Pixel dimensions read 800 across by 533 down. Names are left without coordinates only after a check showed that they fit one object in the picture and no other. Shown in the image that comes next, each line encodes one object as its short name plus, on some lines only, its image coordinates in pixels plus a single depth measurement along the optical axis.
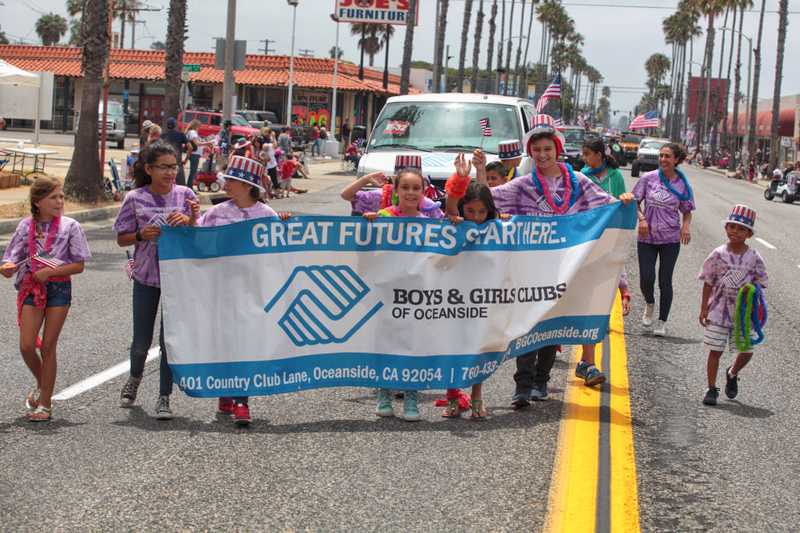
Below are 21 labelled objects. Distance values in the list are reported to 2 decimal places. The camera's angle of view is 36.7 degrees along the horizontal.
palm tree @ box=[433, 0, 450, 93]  59.81
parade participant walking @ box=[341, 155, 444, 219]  7.82
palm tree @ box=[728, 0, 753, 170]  86.97
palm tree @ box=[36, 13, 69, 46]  120.06
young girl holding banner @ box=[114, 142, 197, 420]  7.39
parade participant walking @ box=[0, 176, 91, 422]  7.21
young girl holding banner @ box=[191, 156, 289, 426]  7.24
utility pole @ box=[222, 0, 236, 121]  30.34
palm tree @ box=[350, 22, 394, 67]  111.00
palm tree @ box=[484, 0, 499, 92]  99.38
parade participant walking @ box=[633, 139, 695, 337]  11.43
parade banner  7.32
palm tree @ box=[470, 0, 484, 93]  84.94
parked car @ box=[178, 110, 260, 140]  46.72
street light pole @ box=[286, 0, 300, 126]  59.18
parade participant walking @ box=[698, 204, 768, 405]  8.38
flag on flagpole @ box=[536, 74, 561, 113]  19.12
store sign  58.38
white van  14.87
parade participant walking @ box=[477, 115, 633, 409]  8.14
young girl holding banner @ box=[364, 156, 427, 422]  7.48
